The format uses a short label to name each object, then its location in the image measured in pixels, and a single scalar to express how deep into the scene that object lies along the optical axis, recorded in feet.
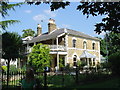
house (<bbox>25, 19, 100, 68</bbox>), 71.56
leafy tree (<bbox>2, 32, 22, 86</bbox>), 30.59
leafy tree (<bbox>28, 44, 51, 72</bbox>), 52.81
